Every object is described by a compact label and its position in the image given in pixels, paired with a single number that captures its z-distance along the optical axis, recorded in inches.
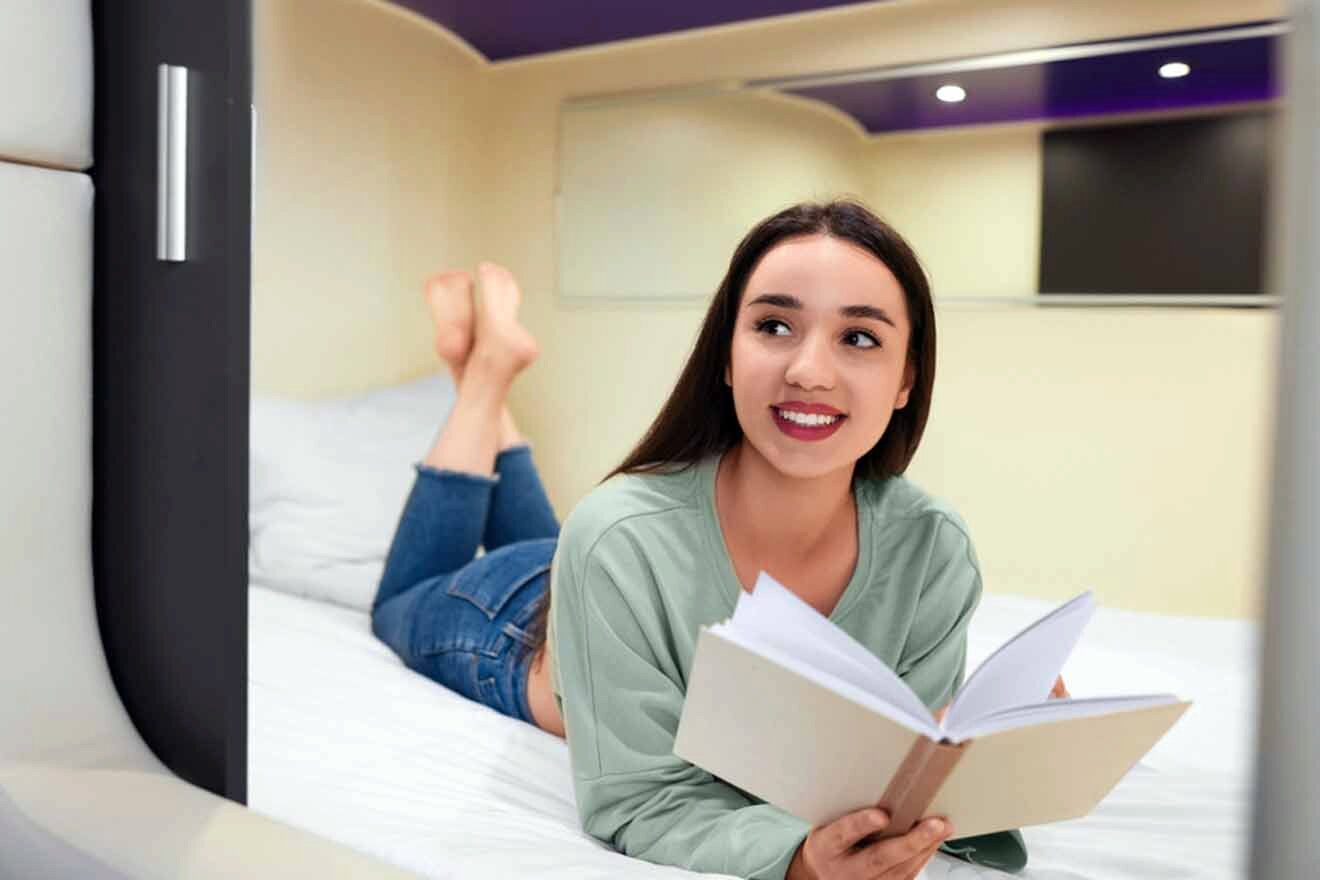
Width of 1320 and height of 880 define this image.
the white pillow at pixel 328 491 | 89.7
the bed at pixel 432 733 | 44.5
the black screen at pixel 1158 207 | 87.0
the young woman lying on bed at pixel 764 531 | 42.1
